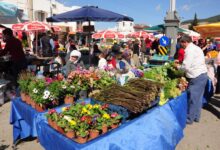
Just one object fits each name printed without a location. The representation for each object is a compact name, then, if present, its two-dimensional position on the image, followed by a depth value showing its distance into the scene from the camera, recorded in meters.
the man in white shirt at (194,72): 3.54
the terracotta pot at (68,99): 2.81
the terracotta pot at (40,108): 2.62
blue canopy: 5.35
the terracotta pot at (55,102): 2.69
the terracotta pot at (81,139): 1.93
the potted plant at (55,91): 2.66
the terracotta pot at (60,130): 2.07
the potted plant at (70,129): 1.98
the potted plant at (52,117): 2.17
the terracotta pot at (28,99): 2.80
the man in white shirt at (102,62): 4.71
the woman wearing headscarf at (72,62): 3.84
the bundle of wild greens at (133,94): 2.44
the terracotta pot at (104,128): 2.08
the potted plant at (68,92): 2.81
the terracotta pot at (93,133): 1.99
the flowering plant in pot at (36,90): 2.65
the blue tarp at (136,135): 1.98
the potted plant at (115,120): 2.18
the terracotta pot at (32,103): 2.68
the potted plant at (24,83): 2.93
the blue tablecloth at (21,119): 2.74
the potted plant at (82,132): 1.92
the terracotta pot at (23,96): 2.93
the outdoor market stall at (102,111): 2.06
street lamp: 7.70
